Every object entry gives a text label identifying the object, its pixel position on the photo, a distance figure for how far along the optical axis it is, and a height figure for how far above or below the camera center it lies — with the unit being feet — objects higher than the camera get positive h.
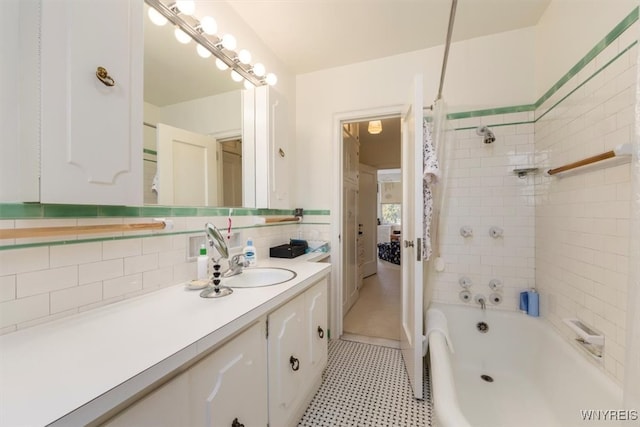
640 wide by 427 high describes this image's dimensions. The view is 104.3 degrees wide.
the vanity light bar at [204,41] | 3.85 +3.16
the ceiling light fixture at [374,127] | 9.61 +3.43
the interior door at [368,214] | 13.80 +0.02
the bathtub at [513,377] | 3.47 -2.96
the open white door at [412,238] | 4.87 -0.52
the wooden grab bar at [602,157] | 2.99 +0.80
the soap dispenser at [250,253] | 4.91 -0.77
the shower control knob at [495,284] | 6.01 -1.70
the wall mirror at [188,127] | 3.73 +1.57
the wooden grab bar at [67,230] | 2.27 -0.16
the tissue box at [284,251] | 6.05 -0.91
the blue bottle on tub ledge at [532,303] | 5.53 -1.98
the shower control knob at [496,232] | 6.03 -0.43
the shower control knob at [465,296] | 6.24 -2.06
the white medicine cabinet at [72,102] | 2.26 +1.11
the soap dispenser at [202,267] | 3.94 -0.84
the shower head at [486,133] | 5.96 +1.96
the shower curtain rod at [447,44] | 3.70 +3.04
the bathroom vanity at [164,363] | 1.58 -1.11
